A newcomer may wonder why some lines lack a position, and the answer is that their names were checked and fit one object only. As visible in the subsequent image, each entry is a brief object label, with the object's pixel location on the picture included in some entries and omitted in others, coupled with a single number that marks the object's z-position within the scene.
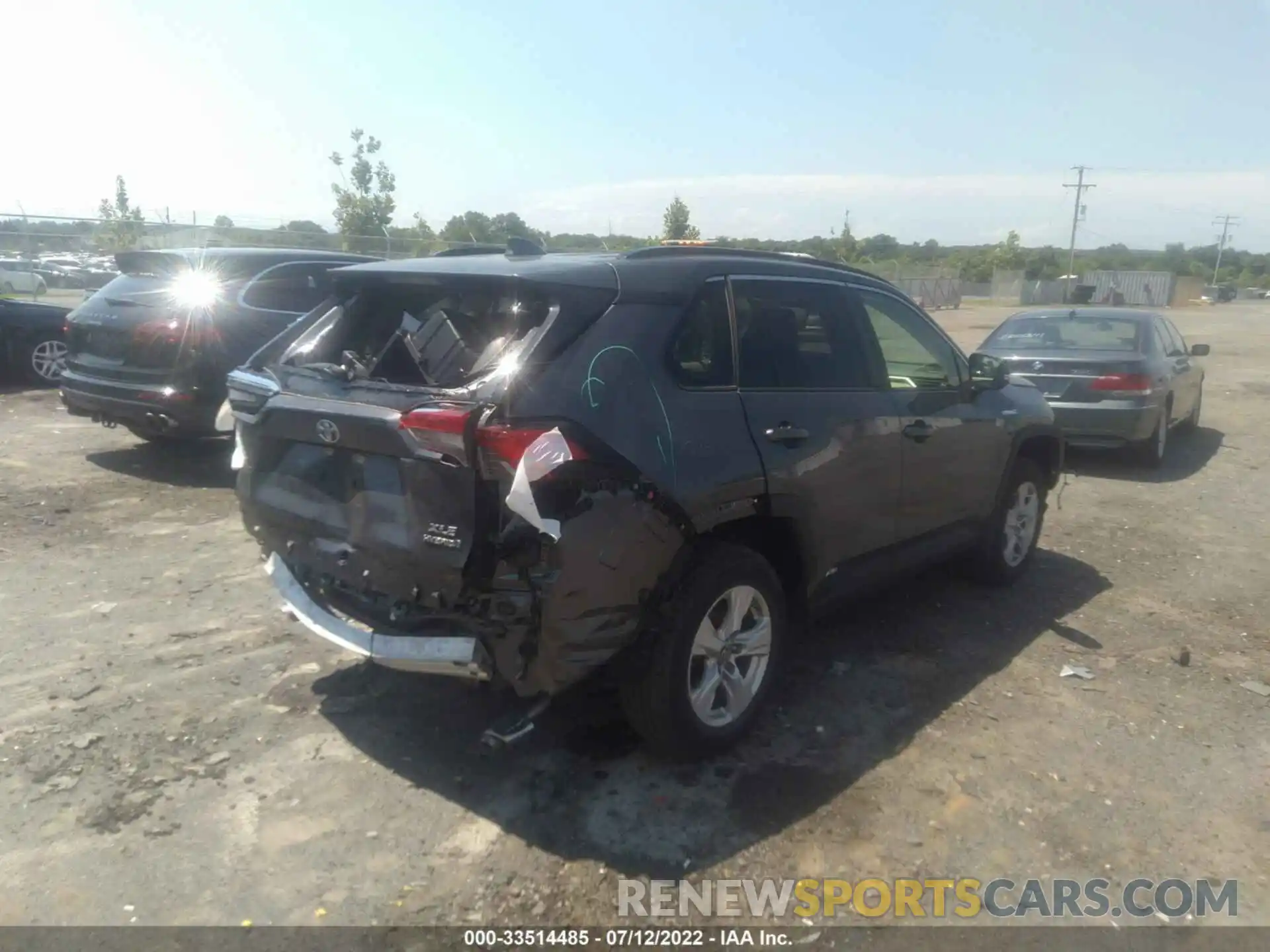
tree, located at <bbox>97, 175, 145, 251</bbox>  20.66
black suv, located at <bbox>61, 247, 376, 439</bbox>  7.71
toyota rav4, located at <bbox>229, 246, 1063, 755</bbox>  3.28
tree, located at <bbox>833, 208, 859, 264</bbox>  47.19
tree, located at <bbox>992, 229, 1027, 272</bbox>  75.50
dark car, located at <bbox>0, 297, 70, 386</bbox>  11.66
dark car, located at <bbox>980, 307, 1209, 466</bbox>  9.41
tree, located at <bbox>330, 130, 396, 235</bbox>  30.09
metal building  62.38
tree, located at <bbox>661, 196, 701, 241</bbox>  34.59
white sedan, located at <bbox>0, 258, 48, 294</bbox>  20.61
